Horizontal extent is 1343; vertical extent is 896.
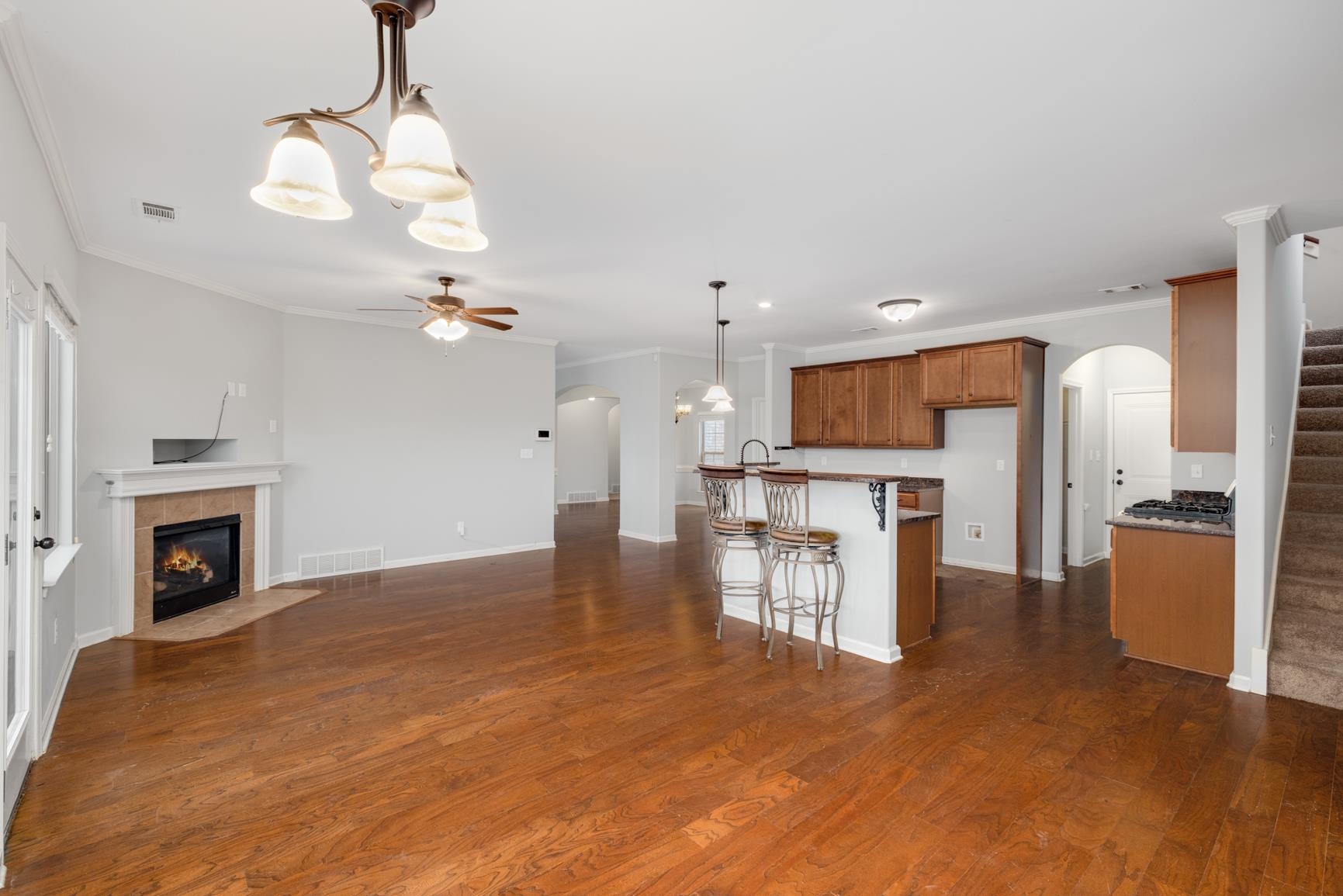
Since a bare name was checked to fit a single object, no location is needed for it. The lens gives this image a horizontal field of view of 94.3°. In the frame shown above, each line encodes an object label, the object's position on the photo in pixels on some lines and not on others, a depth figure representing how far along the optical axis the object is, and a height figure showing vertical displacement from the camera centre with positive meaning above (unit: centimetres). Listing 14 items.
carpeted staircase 329 -59
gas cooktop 374 -35
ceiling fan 461 +104
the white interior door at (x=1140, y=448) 663 +9
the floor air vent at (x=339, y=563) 593 -108
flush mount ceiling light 513 +122
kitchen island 382 -70
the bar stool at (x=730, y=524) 418 -48
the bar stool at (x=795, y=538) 377 -51
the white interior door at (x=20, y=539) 231 -34
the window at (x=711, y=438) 1272 +33
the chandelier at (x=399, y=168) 133 +66
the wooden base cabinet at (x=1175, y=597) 356 -85
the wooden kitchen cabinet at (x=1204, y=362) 387 +60
